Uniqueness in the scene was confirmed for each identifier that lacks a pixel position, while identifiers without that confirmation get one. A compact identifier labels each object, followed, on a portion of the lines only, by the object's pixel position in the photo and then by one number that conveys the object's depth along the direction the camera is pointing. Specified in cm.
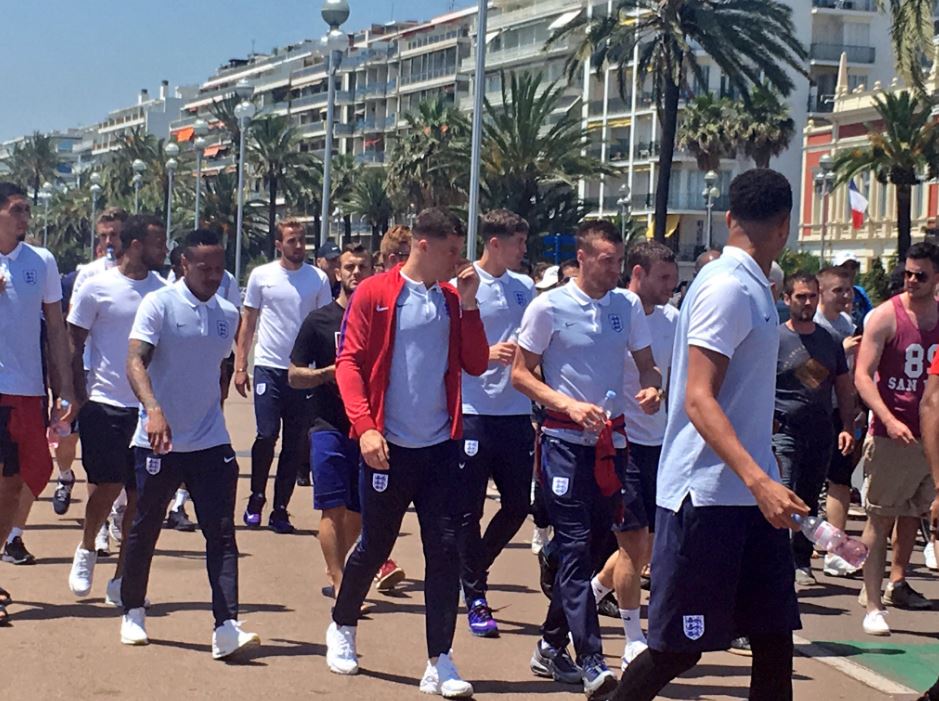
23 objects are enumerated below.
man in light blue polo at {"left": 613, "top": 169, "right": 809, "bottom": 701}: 517
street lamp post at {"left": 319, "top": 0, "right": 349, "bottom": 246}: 2014
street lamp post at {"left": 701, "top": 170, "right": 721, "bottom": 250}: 5436
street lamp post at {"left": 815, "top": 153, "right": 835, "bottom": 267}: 4984
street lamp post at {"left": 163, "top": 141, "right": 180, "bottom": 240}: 5878
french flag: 5688
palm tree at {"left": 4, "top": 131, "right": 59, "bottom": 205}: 13100
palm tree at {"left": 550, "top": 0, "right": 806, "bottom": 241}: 3641
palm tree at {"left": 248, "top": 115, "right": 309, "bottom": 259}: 8306
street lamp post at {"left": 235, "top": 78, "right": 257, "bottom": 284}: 3653
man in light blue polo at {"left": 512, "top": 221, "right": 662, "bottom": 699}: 711
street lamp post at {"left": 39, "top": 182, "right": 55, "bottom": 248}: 8756
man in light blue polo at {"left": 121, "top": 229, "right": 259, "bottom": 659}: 754
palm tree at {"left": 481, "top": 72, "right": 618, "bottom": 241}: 4881
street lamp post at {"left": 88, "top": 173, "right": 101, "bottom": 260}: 10731
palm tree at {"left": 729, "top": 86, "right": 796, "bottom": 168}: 7219
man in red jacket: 700
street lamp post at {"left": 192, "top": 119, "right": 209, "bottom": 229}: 5091
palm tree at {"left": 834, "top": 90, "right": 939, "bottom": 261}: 5262
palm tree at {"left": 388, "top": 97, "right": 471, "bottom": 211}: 6600
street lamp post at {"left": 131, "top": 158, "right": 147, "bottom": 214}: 5848
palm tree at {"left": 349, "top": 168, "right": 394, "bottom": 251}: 8662
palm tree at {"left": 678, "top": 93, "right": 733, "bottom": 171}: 7438
